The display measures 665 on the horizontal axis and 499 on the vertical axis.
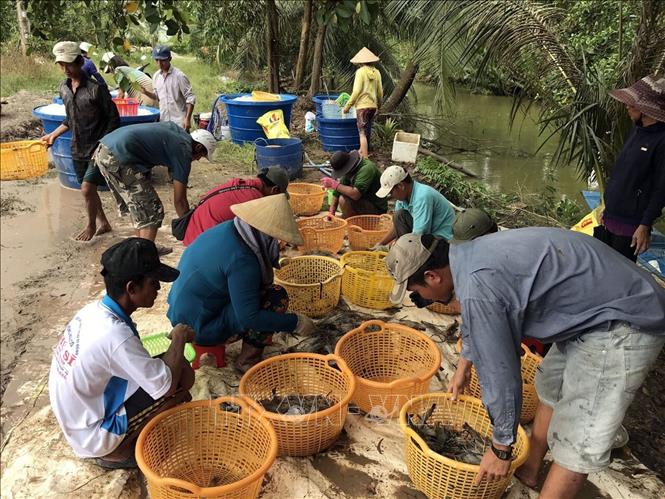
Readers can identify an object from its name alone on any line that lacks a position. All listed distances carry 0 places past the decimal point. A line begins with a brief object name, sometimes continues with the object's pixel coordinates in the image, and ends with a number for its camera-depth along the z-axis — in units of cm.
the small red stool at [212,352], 296
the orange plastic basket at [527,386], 261
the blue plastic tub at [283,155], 626
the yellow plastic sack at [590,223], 386
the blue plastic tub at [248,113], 751
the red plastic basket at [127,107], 606
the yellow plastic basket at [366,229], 443
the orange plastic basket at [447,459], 201
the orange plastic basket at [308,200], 522
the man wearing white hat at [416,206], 371
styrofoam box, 719
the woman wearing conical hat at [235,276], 260
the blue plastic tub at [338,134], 794
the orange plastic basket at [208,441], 219
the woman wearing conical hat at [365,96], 732
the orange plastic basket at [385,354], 274
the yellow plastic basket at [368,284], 359
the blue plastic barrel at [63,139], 564
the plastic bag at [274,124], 705
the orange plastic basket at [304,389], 229
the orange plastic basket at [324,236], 436
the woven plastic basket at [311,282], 349
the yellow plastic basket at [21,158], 504
